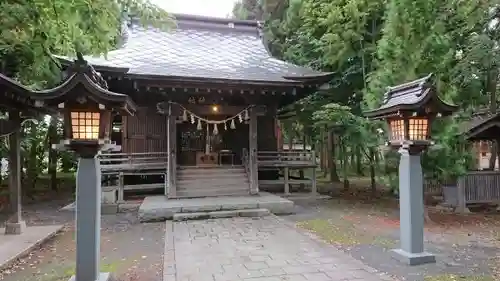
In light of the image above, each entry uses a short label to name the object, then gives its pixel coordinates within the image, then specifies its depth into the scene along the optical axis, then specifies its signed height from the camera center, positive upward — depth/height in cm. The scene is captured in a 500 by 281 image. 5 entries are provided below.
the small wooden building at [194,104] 1125 +165
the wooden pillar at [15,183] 766 -63
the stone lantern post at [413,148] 585 +2
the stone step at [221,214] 920 -164
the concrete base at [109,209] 1040 -162
